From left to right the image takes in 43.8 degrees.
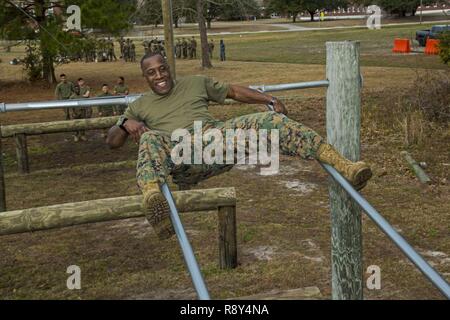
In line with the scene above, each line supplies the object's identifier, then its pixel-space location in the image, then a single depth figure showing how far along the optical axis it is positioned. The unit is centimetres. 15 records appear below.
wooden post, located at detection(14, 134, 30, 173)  845
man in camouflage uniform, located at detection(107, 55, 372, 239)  233
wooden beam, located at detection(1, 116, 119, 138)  804
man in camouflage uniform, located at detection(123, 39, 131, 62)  3175
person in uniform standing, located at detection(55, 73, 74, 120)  1142
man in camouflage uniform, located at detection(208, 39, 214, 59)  3110
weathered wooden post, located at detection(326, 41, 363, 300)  254
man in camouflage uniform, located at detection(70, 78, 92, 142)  1106
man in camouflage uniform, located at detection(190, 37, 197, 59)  3219
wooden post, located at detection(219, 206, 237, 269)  465
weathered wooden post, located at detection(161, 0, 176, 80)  1166
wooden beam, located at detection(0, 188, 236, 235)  363
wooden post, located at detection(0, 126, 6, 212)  620
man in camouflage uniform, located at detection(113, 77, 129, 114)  1172
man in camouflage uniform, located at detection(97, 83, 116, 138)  1148
